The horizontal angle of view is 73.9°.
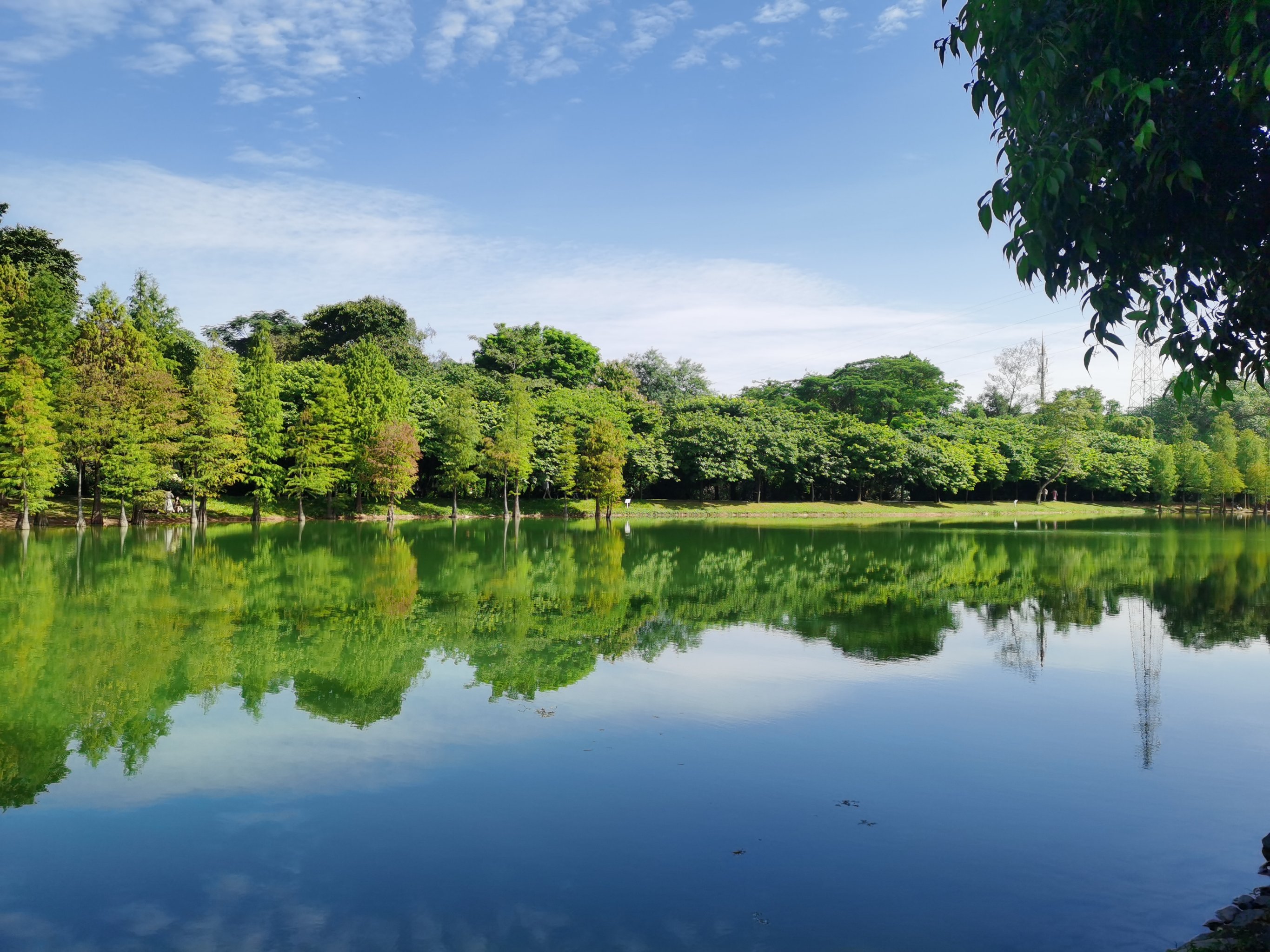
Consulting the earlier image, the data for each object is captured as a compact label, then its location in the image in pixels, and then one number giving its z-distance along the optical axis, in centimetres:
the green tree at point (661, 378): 7544
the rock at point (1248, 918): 384
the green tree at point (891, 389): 6531
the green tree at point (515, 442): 4456
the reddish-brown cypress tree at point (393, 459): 4116
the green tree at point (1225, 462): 6016
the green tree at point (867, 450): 5578
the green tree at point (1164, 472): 6309
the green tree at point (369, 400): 4264
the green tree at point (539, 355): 5988
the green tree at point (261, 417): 3944
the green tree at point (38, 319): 3206
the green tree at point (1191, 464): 6141
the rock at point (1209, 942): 357
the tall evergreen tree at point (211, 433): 3581
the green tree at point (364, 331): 5409
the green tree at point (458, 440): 4394
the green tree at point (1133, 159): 407
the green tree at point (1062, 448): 6162
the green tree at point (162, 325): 3950
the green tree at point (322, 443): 4053
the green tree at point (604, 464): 4569
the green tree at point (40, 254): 3766
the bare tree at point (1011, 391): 9094
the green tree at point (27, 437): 2903
